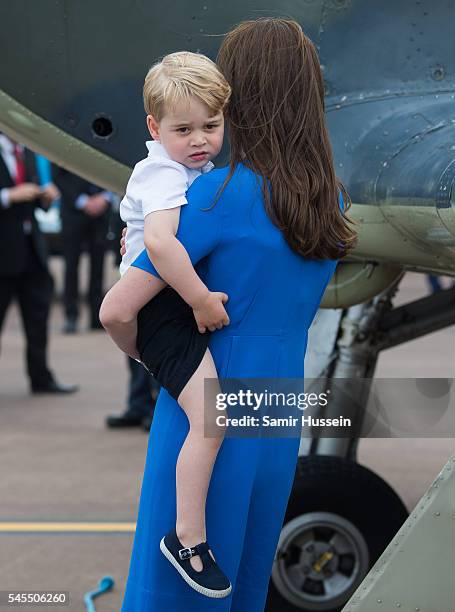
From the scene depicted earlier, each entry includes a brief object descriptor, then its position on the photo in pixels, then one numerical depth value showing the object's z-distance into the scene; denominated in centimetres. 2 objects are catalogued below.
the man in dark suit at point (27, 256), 821
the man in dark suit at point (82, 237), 1123
